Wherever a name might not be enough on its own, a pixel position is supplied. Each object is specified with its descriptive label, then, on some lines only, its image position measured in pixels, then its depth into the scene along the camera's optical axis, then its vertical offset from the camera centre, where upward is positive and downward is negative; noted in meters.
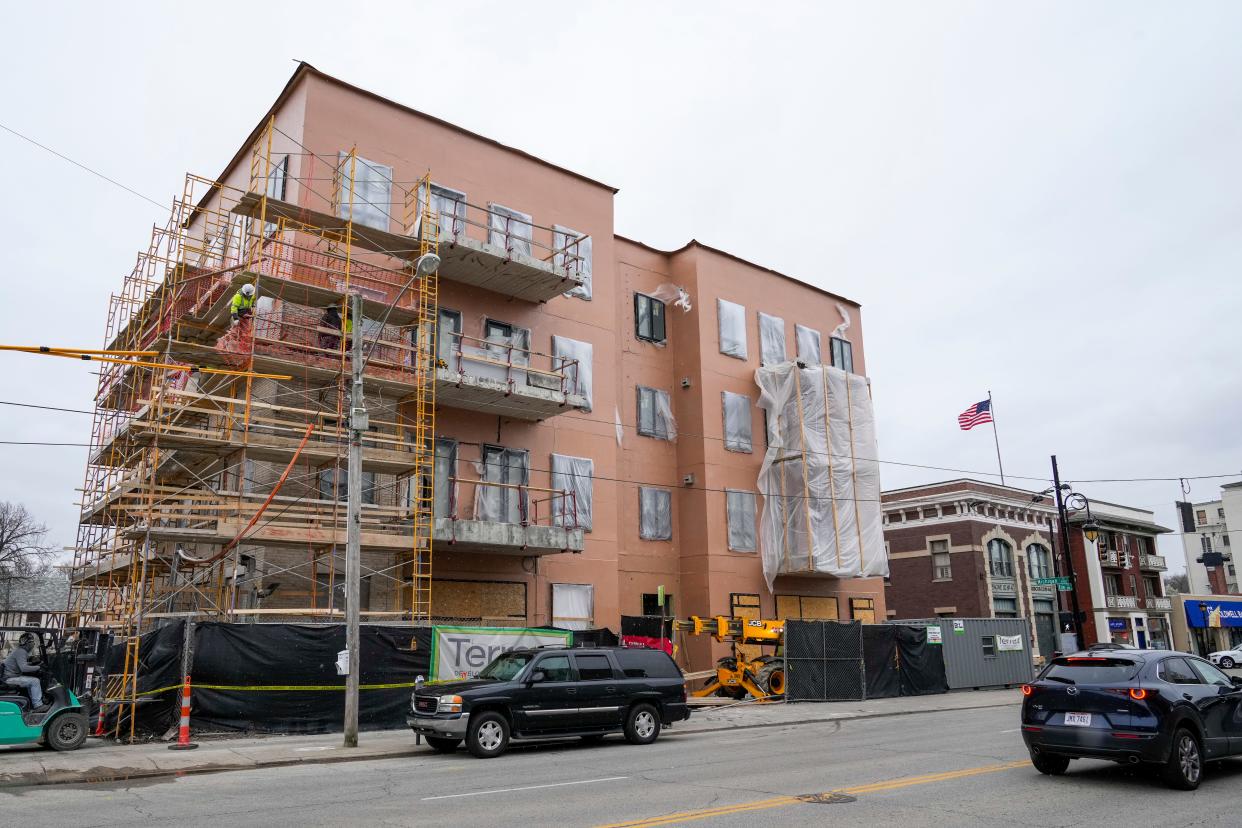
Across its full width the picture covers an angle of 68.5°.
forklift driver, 14.78 -0.50
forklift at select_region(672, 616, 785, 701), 26.12 -1.12
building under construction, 20.53 +5.94
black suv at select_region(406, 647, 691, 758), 14.49 -1.15
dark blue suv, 10.11 -1.10
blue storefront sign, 61.53 +0.00
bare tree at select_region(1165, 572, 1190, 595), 120.20 +4.10
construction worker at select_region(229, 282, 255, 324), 19.11 +6.84
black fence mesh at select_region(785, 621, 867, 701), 25.31 -1.08
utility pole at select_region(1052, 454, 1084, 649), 28.09 +2.17
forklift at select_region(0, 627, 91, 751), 14.46 -1.13
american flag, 39.38 +8.60
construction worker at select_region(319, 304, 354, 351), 22.34 +7.48
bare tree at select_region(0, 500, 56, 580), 61.47 +6.68
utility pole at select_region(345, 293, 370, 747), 15.77 +2.07
